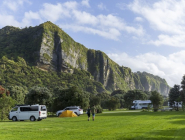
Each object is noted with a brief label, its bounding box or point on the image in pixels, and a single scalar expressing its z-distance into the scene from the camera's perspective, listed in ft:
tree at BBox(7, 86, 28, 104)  267.51
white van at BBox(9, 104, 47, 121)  96.02
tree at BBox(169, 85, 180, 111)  263.70
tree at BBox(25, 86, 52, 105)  176.65
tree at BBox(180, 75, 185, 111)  217.36
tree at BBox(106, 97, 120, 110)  296.30
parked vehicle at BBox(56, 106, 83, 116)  140.56
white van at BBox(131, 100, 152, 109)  353.90
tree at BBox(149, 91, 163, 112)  212.35
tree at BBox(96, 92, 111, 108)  501.89
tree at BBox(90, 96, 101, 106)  367.45
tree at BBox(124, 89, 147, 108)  382.63
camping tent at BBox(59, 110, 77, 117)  127.13
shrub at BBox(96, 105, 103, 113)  185.39
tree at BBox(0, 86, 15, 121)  105.19
